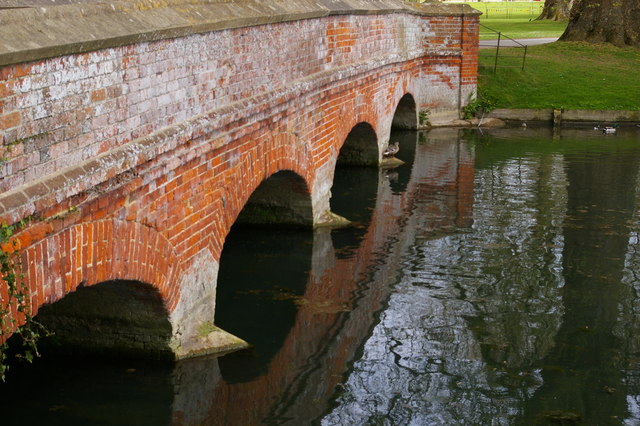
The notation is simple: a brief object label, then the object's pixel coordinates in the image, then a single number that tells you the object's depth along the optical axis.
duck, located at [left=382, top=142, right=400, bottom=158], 18.81
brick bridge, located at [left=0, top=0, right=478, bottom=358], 5.89
